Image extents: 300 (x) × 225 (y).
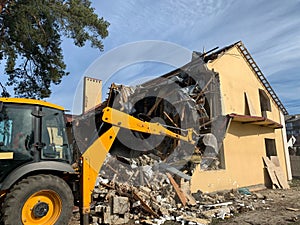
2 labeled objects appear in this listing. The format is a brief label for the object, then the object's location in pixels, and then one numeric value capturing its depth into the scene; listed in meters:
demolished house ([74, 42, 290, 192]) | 9.41
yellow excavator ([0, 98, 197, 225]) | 4.04
